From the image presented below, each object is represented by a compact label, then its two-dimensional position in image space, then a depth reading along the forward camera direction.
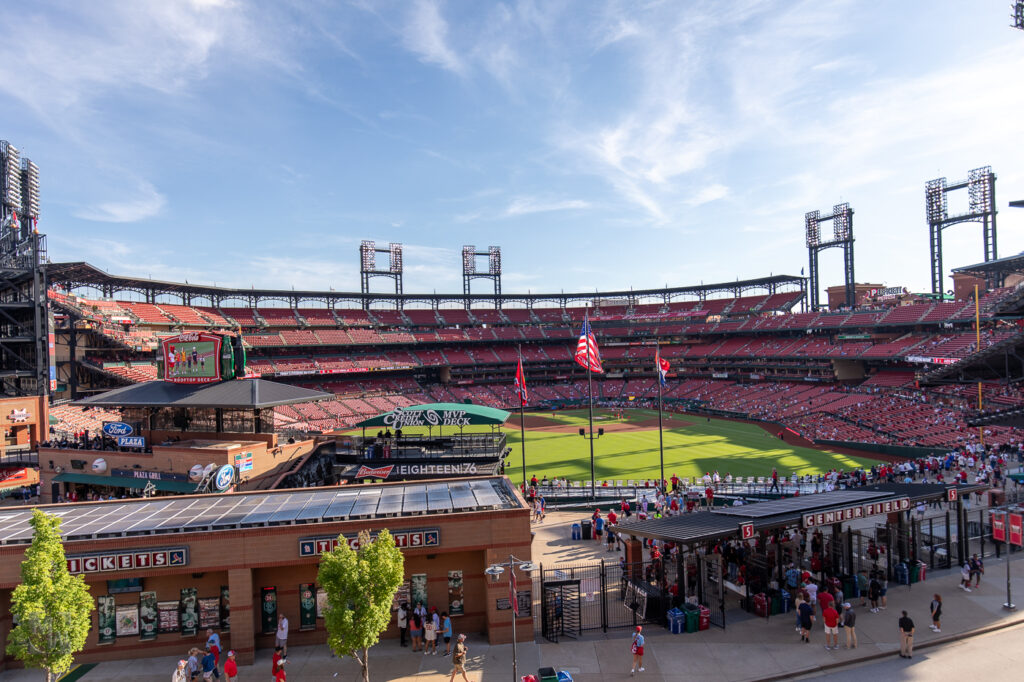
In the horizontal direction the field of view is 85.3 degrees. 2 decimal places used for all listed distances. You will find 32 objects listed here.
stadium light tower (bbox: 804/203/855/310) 84.38
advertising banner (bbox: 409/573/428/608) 16.30
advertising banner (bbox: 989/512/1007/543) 20.03
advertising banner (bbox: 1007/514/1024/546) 18.62
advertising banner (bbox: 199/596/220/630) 15.53
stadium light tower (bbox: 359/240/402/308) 96.62
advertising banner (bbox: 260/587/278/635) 15.86
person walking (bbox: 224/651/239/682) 13.30
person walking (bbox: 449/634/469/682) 13.15
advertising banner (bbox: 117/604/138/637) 15.34
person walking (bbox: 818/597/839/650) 14.62
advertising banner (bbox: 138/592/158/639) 15.41
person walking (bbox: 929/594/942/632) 15.23
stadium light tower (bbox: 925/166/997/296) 68.12
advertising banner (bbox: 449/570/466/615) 16.48
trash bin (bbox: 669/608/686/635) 16.20
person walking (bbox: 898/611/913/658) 14.07
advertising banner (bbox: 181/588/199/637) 15.54
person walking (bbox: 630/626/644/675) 13.62
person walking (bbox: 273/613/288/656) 15.03
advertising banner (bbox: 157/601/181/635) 15.48
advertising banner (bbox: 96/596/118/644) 15.27
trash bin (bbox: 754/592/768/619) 16.95
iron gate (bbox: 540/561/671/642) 16.30
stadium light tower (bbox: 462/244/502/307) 105.06
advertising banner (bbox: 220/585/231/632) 15.65
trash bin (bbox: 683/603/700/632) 16.25
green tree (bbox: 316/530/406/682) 12.37
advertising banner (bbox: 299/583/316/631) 16.02
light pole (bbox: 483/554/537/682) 13.47
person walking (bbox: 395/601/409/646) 15.75
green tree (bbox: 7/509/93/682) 11.60
